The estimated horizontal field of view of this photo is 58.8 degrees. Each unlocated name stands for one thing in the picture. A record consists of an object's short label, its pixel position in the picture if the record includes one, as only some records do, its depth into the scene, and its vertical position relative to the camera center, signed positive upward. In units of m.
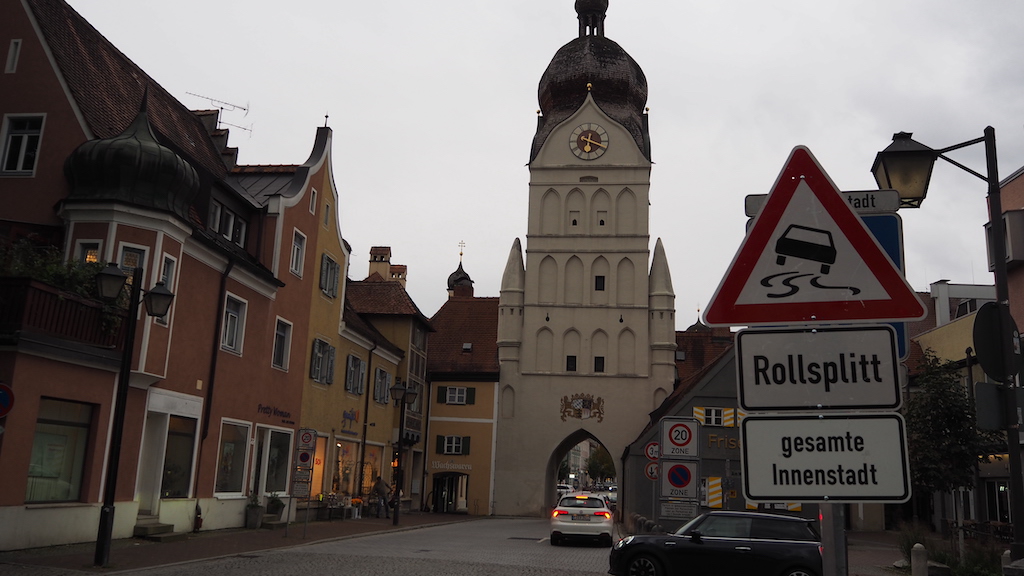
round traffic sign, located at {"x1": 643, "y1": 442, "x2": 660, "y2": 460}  20.98 +0.91
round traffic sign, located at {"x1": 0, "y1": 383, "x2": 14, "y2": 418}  12.70 +0.93
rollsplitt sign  3.39 +0.48
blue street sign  5.00 +1.45
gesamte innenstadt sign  3.26 +0.14
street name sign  5.08 +1.64
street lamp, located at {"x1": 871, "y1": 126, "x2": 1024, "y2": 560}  9.51 +3.30
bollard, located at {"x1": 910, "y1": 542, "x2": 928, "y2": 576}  17.20 -1.08
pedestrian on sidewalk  38.62 -0.51
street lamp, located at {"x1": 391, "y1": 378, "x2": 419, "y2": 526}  32.81 +3.08
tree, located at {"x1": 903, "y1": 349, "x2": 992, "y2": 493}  26.66 +1.85
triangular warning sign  3.59 +0.91
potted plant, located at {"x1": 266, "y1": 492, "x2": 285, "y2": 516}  28.22 -0.86
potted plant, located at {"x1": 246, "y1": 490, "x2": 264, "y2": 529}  26.70 -1.07
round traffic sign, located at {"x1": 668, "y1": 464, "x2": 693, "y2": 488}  15.67 +0.27
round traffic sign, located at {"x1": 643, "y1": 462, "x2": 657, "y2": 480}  20.97 +0.46
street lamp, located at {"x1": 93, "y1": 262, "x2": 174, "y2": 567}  14.92 +2.00
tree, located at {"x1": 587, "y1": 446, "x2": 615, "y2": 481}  125.75 +3.16
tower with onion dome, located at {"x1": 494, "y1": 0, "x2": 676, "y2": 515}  54.41 +10.68
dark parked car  13.95 -0.85
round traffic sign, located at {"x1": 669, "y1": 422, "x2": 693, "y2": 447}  15.95 +0.96
